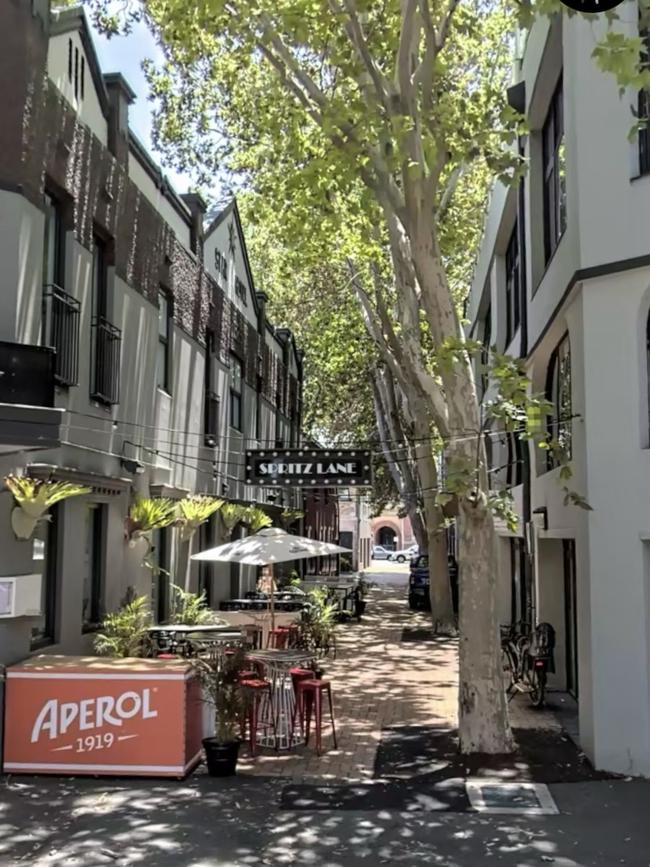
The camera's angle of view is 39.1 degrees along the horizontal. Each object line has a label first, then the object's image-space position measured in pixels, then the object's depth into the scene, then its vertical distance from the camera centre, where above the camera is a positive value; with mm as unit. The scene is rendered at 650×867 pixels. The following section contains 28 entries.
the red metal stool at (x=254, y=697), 8531 -1437
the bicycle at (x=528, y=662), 11469 -1425
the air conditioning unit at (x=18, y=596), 8148 -419
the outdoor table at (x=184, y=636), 11430 -1089
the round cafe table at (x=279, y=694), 9352 -1457
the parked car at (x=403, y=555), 79188 -330
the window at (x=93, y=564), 11086 -175
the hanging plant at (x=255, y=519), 18508 +637
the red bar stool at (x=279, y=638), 14070 -1352
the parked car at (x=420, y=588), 27938 -1132
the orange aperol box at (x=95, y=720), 8086 -1506
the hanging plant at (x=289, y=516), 23875 +910
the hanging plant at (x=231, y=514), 17281 +686
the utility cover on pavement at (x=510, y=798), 7254 -2015
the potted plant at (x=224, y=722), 8125 -1530
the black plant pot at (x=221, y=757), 8117 -1828
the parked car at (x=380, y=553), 85275 -180
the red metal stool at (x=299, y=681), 9445 -1339
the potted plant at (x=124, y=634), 10406 -974
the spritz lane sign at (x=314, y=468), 12188 +1105
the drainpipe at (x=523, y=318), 13570 +3563
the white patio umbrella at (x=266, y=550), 13055 +7
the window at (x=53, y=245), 9844 +3323
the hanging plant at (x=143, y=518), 11781 +414
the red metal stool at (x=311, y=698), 9062 -1482
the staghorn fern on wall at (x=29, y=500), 8367 +454
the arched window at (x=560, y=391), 11945 +2231
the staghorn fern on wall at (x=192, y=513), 13992 +566
